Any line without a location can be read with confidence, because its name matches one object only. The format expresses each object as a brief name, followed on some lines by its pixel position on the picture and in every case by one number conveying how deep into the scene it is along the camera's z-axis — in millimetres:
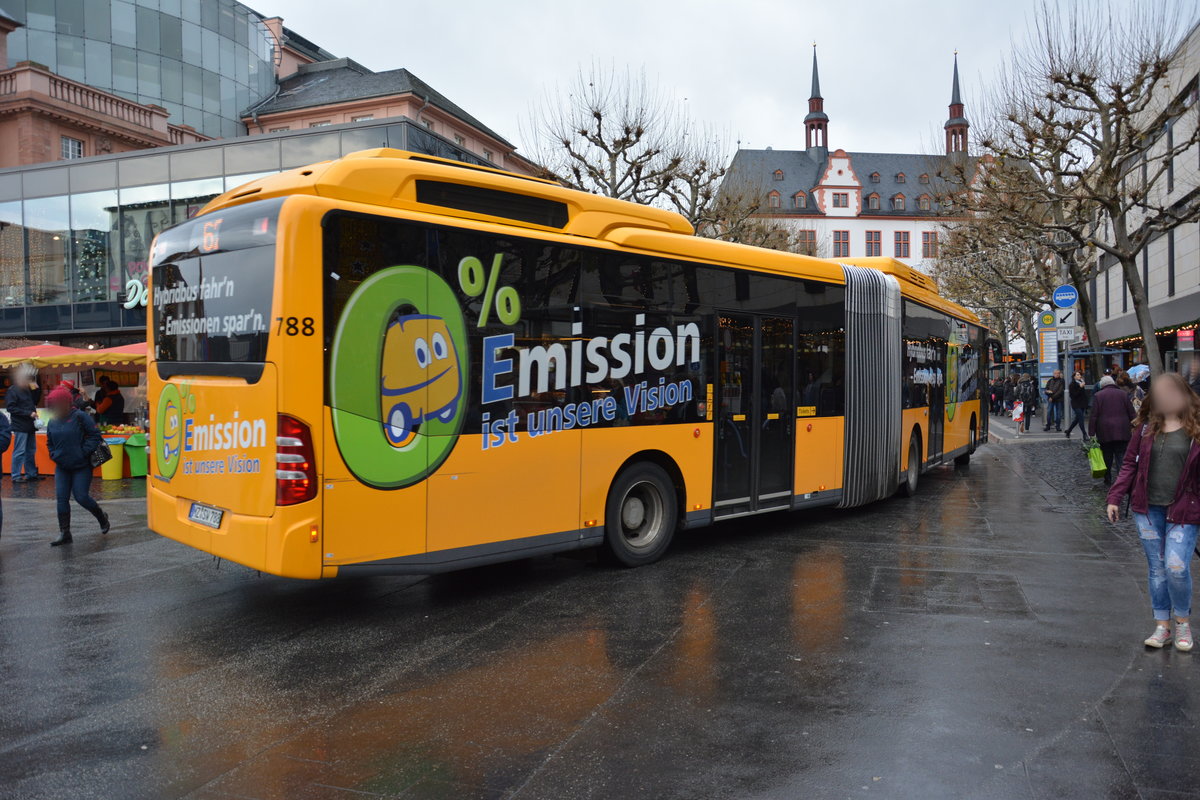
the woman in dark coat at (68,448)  9500
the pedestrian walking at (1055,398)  27266
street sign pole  21406
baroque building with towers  88750
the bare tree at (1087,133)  17422
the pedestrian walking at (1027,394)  30612
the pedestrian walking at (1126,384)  12898
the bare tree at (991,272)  28672
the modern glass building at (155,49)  41219
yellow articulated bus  5660
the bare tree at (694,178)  26203
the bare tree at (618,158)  24438
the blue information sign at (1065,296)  21344
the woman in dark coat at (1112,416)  12641
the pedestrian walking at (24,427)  15289
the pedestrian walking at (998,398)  44469
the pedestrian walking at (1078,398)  21156
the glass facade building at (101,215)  24406
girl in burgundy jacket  5297
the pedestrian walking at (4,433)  9475
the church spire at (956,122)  95312
